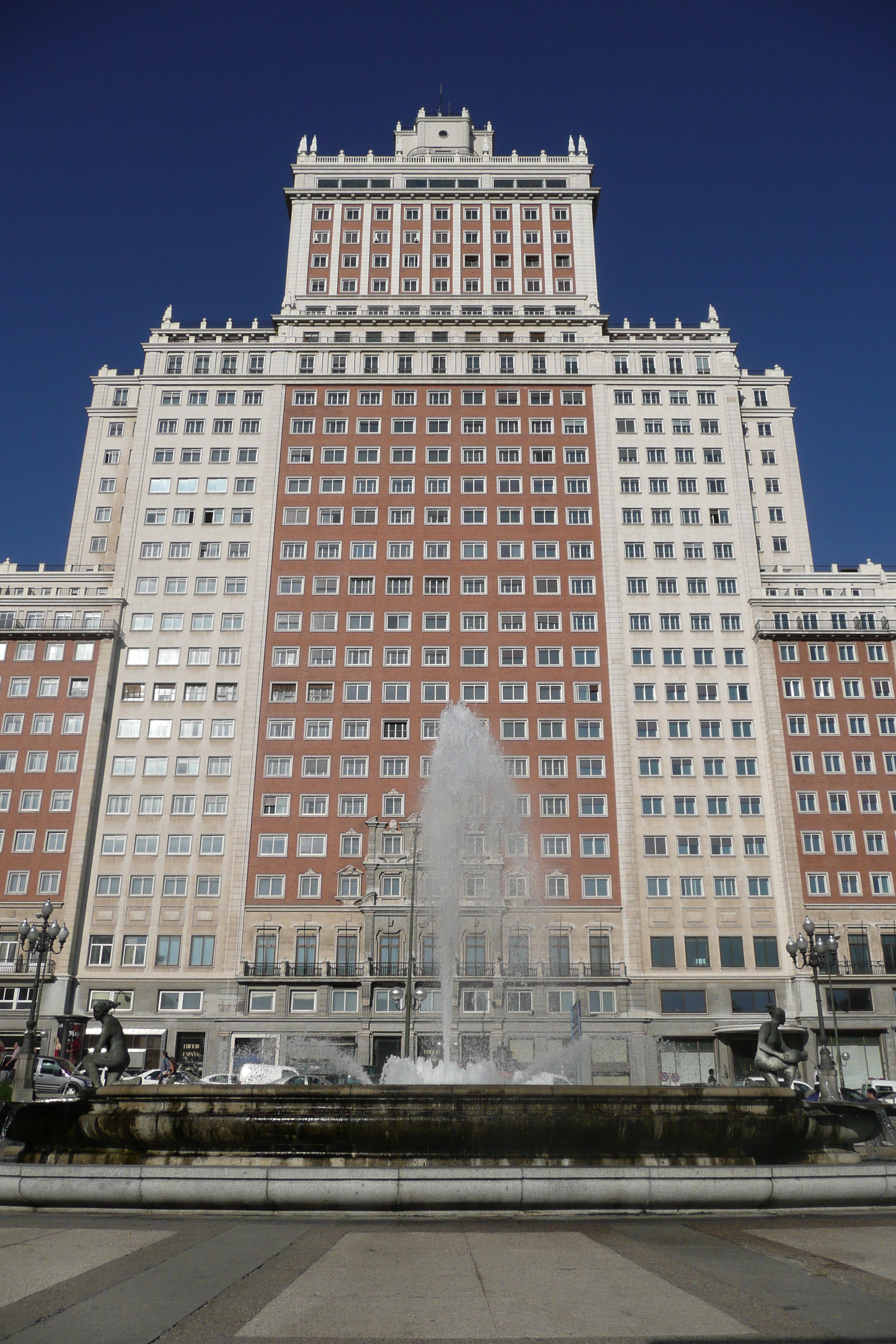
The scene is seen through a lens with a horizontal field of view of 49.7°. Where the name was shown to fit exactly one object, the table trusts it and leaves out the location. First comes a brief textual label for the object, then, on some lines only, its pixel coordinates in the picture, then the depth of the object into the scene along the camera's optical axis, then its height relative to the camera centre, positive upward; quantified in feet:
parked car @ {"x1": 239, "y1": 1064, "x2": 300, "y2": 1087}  109.09 -5.64
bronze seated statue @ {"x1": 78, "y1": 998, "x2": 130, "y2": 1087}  55.26 -1.74
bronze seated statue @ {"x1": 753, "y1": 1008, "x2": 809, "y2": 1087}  57.57 -1.76
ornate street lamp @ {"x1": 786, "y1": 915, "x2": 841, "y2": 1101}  96.68 +4.95
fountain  46.83 -4.92
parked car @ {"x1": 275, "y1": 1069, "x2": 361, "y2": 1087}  107.04 -6.23
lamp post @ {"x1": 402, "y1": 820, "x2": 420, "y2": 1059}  137.28 +4.94
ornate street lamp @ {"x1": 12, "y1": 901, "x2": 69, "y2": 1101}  94.17 +3.94
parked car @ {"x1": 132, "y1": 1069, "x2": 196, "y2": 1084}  120.06 -6.70
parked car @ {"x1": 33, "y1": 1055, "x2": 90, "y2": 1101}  107.86 -6.33
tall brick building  186.19 +70.02
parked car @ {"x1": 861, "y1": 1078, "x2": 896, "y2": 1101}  126.41 -7.57
